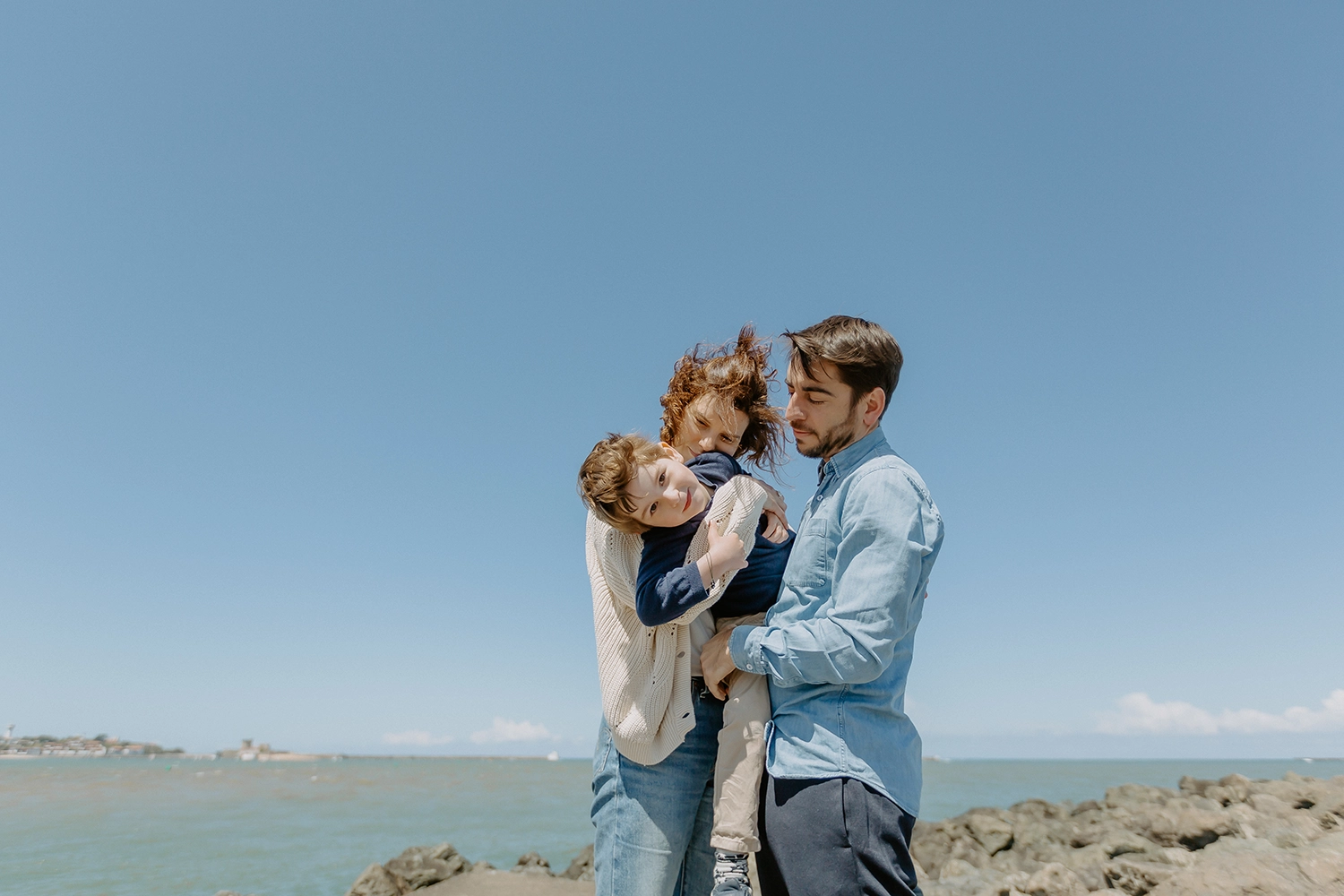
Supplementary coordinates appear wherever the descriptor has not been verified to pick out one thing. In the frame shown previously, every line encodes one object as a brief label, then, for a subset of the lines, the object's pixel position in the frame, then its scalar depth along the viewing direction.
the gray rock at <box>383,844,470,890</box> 7.71
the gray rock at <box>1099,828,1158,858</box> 8.36
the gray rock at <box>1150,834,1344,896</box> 4.92
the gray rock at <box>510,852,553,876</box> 9.17
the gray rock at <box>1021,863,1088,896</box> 6.22
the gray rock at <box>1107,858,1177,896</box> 6.11
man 1.59
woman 1.79
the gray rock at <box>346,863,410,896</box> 7.44
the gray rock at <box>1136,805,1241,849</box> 8.62
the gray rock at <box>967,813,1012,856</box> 10.30
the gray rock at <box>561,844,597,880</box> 9.13
